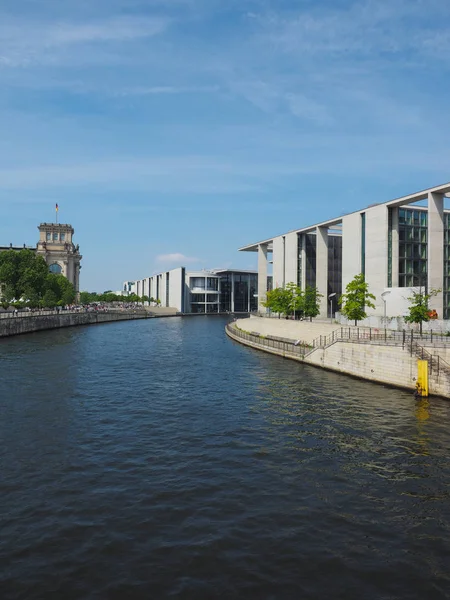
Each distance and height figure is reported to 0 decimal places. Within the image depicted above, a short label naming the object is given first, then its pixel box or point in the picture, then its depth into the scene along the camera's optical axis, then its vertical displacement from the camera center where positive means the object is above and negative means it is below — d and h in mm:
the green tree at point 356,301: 67125 -108
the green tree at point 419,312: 51250 -1308
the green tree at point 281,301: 101388 -160
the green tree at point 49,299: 130500 +368
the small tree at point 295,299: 96475 +269
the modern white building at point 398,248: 67438 +8809
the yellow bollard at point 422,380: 37812 -6534
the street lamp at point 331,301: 105900 -164
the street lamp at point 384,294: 72250 +981
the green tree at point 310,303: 95938 -564
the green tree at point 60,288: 138375 +3938
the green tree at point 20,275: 121500 +6793
